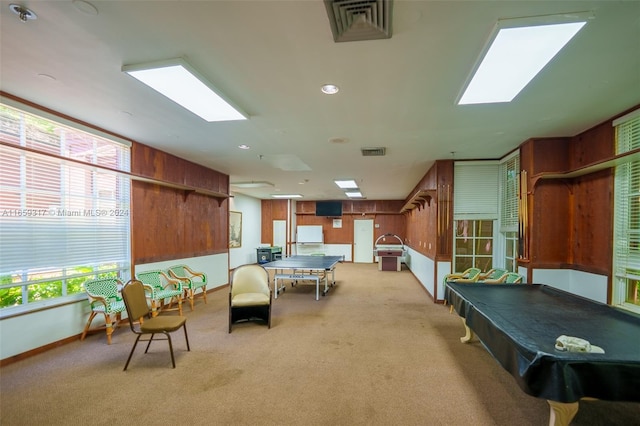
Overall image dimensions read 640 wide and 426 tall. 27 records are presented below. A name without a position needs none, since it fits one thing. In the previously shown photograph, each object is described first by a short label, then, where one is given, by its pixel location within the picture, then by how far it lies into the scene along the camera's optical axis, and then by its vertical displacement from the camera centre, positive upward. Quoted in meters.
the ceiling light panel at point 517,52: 1.91 +1.24
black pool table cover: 1.71 -0.96
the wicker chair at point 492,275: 4.86 -1.08
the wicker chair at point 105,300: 3.81 -1.25
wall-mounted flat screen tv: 12.92 +0.17
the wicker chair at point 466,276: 5.13 -1.16
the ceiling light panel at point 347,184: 8.20 +0.85
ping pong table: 6.20 -1.26
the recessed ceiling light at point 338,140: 4.43 +1.13
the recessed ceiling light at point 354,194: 10.41 +0.69
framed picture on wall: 10.52 -0.70
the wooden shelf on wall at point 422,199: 6.14 +0.36
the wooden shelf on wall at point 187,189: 4.73 +0.44
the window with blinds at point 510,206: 5.13 +0.14
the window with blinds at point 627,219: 3.36 -0.05
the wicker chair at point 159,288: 4.52 -1.33
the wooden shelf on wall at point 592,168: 3.07 +0.60
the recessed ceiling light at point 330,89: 2.79 +1.22
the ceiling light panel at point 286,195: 11.57 +0.65
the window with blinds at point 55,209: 3.22 +0.00
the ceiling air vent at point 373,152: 4.99 +1.08
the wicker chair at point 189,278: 5.34 -1.34
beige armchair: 4.41 -1.28
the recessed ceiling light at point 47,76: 2.67 +1.25
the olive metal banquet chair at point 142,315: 3.09 -1.18
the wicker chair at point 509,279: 4.34 -1.01
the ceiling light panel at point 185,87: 2.44 +1.19
